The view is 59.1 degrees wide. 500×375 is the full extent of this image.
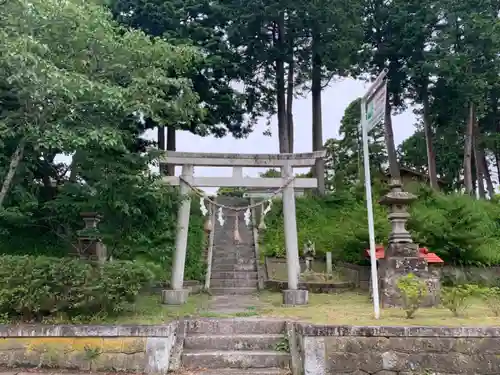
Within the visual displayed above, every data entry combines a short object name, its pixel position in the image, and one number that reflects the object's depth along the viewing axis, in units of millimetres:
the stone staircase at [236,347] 5578
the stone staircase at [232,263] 11884
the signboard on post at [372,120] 6086
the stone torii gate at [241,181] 9250
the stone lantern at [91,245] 9180
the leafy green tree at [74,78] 5848
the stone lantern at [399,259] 8156
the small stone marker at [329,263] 13090
